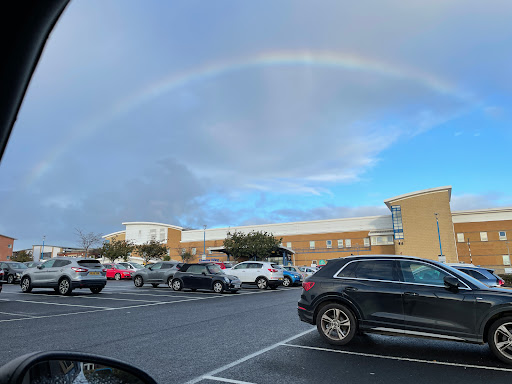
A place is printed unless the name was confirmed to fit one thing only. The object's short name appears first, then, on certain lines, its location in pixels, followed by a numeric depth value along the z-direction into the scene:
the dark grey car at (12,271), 24.69
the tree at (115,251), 60.19
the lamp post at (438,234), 65.95
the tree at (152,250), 66.25
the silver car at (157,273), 21.95
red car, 33.56
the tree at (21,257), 71.80
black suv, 6.18
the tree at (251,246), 57.97
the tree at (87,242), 60.22
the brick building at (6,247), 80.59
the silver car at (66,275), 15.95
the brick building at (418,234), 67.69
